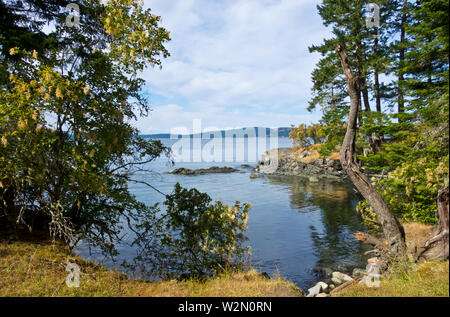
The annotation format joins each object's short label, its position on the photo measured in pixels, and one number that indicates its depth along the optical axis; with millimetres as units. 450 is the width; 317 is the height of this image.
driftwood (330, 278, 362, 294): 6798
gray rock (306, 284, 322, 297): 8797
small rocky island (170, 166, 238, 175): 46656
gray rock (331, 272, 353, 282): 10016
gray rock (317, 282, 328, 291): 9297
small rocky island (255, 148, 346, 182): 36688
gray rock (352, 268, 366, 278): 10355
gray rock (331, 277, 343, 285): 9867
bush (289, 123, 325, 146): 48188
